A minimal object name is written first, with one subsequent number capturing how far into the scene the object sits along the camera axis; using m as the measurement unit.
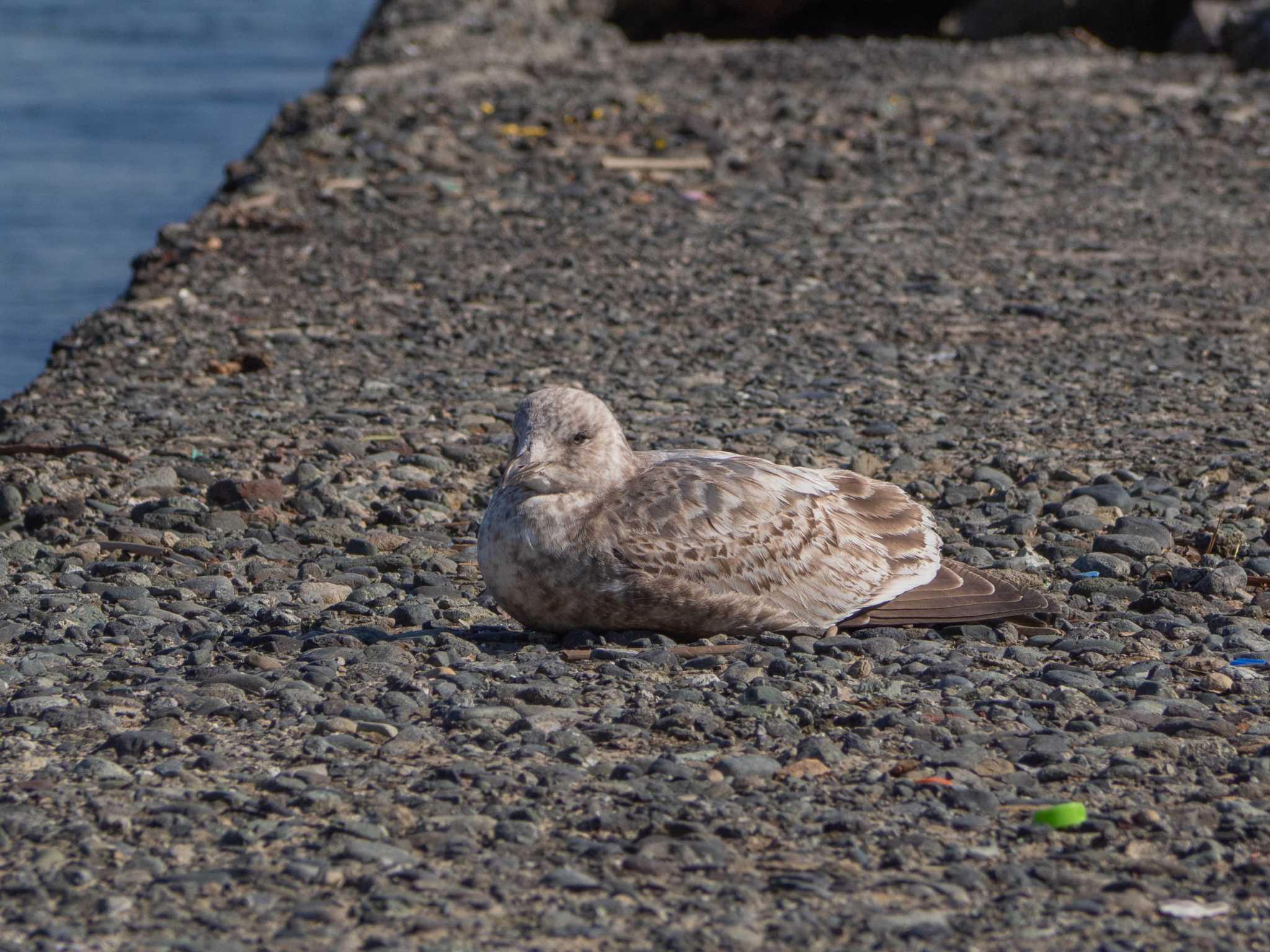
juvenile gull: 11.64
